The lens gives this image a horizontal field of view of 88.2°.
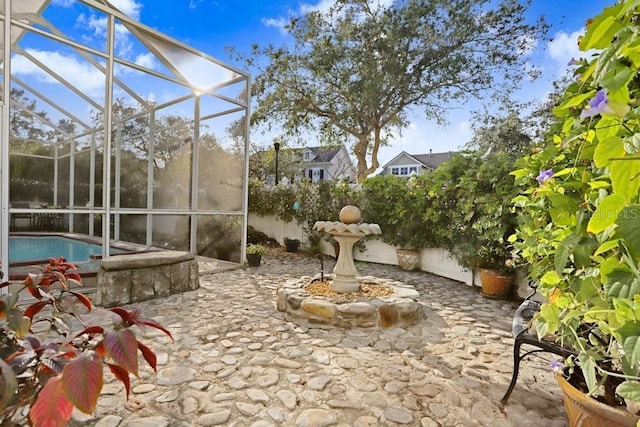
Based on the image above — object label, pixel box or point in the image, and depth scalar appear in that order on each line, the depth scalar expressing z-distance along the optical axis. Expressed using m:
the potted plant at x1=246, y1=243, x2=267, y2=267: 6.37
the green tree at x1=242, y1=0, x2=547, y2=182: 9.53
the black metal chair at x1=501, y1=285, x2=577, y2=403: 1.74
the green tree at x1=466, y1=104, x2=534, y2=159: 11.82
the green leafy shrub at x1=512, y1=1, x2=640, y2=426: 0.72
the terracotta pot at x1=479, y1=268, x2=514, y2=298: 4.55
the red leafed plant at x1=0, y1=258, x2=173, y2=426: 0.58
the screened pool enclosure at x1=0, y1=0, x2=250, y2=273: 4.50
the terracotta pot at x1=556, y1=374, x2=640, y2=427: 1.26
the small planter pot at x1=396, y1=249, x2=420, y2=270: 6.36
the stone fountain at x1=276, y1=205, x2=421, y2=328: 3.35
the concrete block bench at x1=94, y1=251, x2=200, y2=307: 3.89
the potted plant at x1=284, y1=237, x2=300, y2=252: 8.14
